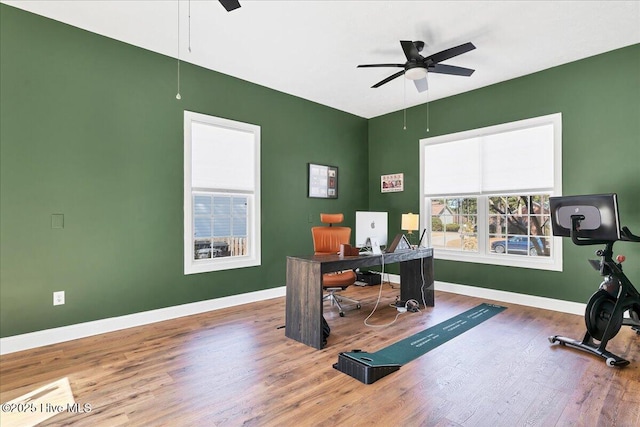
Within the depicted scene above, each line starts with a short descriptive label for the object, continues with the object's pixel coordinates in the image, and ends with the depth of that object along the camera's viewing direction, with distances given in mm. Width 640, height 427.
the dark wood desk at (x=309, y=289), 2963
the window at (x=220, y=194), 4008
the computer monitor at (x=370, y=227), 3549
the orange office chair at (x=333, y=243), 3811
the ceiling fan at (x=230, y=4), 2210
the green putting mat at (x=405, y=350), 2404
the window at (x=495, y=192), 4246
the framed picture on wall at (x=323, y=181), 5379
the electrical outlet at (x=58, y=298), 3124
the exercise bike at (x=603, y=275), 2721
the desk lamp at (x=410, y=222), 4234
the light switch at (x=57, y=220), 3115
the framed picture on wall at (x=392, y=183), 5787
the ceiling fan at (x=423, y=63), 3088
